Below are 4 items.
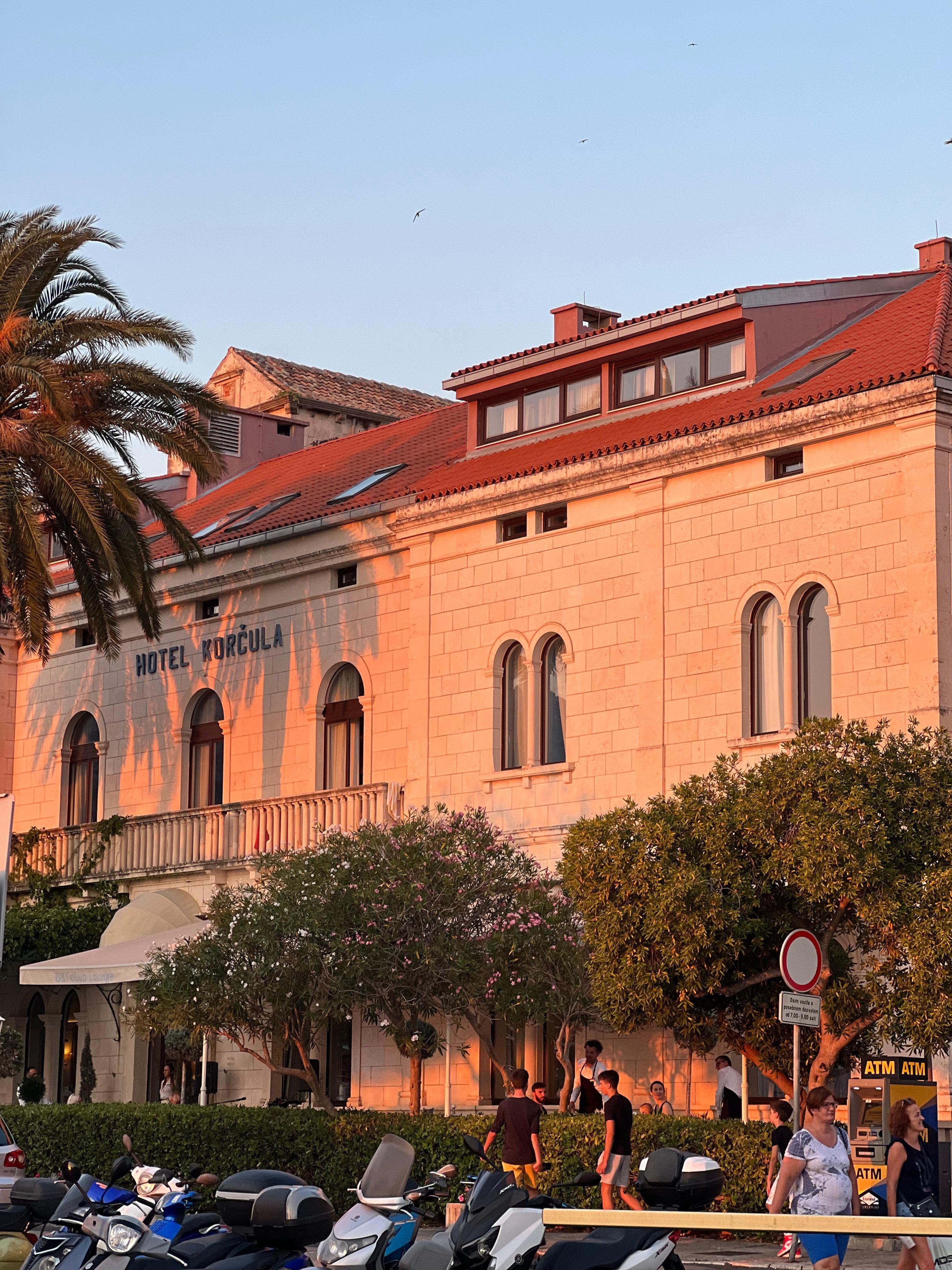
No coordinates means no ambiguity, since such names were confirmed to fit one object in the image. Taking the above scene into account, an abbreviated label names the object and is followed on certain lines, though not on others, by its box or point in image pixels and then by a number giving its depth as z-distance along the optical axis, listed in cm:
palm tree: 2698
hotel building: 2342
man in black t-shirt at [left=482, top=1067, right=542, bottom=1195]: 1891
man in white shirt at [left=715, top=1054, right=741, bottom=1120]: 2261
